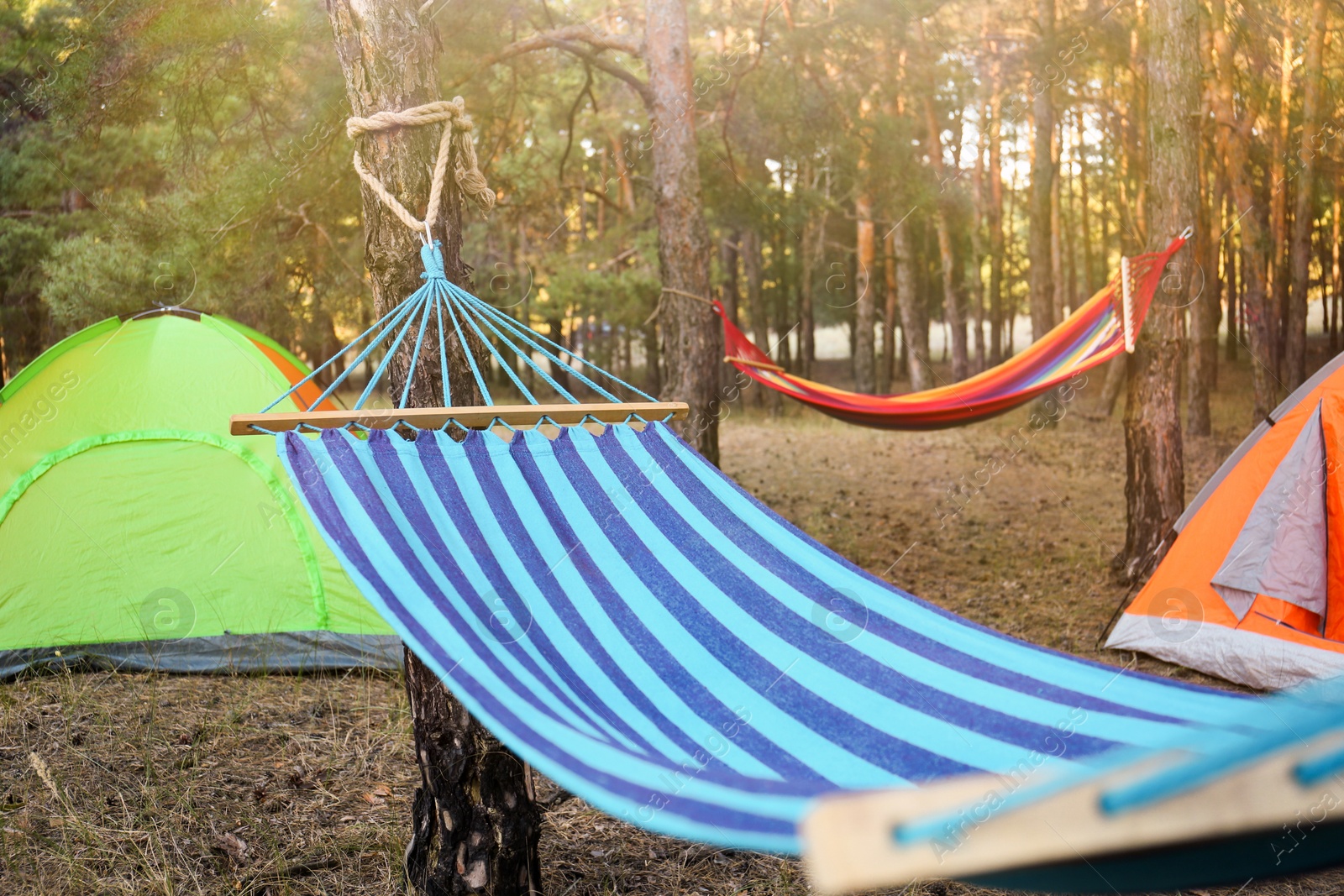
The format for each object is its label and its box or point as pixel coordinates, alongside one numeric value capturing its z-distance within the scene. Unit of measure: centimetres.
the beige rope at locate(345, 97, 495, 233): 186
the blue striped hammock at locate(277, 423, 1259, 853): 113
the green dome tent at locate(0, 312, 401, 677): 314
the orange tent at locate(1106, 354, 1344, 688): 286
